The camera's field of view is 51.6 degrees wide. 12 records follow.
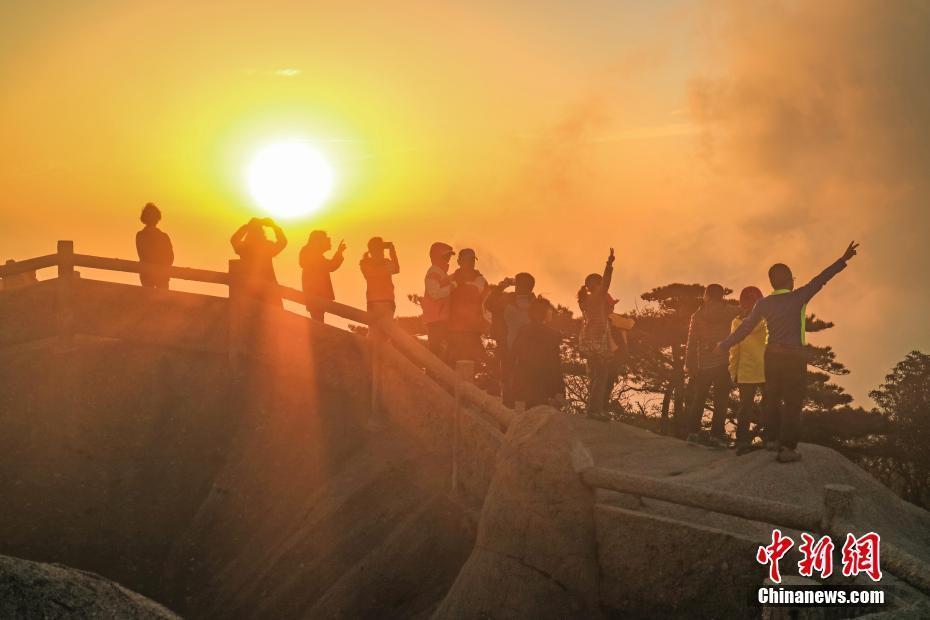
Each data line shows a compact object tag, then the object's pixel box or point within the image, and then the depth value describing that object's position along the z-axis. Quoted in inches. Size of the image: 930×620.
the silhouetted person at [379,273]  552.7
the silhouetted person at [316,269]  602.9
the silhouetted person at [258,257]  614.5
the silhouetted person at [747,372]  454.9
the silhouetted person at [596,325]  508.1
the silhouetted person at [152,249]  644.7
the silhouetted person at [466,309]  504.7
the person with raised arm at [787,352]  407.5
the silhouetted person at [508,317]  488.1
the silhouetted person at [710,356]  494.0
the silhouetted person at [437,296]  500.1
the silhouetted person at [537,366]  445.7
